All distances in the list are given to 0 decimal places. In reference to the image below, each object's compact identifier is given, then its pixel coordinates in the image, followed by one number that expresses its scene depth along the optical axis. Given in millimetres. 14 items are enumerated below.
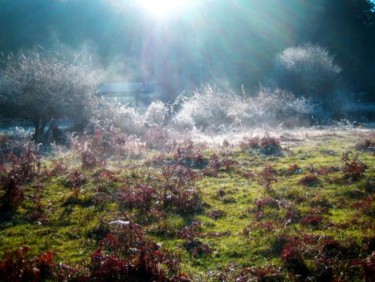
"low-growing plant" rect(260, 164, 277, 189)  9562
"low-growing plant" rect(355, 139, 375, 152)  13552
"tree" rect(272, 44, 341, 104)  40281
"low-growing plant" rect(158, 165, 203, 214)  8102
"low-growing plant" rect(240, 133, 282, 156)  13891
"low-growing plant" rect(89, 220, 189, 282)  5504
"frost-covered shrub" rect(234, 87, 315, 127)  27109
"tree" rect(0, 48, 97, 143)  22562
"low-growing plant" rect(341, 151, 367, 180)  9430
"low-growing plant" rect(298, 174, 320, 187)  9387
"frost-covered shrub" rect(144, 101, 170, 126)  25592
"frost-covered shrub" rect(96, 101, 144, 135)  24502
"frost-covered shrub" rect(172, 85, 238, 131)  27328
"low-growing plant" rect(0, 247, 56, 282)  5324
